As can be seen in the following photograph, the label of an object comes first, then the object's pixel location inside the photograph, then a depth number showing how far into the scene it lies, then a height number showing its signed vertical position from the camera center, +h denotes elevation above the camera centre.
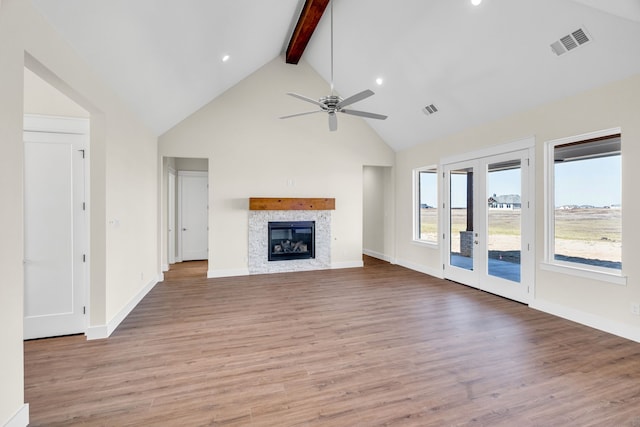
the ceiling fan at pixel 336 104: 3.65 +1.42
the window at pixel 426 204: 6.70 +0.19
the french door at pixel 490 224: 4.63 -0.20
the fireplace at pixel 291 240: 6.80 -0.62
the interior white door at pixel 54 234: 3.24 -0.22
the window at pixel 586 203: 3.67 +0.13
